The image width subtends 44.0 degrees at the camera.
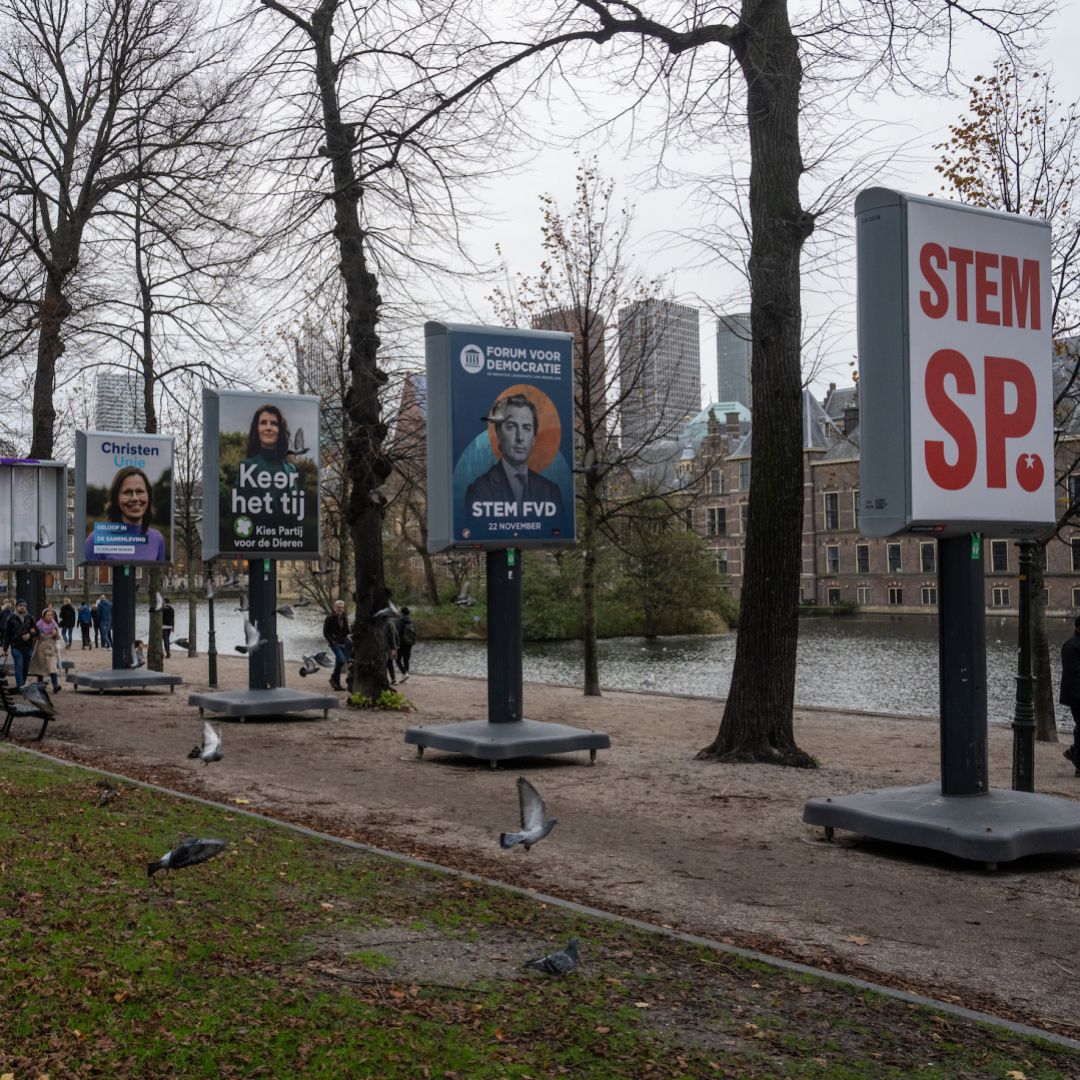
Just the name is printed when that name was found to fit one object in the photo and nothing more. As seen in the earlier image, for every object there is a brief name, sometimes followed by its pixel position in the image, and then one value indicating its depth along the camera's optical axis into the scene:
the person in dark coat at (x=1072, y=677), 15.54
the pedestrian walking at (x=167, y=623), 36.70
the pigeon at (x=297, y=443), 21.41
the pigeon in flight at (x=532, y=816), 8.20
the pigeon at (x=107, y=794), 10.24
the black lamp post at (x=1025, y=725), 12.27
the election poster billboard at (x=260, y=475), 20.69
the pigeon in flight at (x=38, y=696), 16.58
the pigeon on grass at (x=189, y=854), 7.43
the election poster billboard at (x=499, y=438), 15.25
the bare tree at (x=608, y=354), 29.56
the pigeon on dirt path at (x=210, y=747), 11.91
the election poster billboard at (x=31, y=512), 29.55
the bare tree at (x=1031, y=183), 21.33
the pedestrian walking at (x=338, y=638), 27.02
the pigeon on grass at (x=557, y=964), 6.05
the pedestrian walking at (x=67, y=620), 50.72
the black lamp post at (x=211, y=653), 27.53
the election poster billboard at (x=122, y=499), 25.41
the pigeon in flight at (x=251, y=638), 19.19
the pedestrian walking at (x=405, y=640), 29.70
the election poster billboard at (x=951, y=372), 10.23
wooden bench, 15.95
